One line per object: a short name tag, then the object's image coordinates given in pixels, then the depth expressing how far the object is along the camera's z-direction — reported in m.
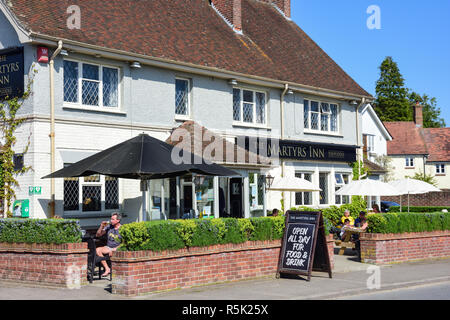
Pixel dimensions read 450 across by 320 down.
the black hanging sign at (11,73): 16.20
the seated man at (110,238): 13.17
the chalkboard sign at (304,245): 13.21
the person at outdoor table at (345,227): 18.21
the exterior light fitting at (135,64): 18.05
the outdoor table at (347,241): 18.20
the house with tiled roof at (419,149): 63.56
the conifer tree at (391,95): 74.94
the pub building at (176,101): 16.19
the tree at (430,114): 86.10
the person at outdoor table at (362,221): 17.33
